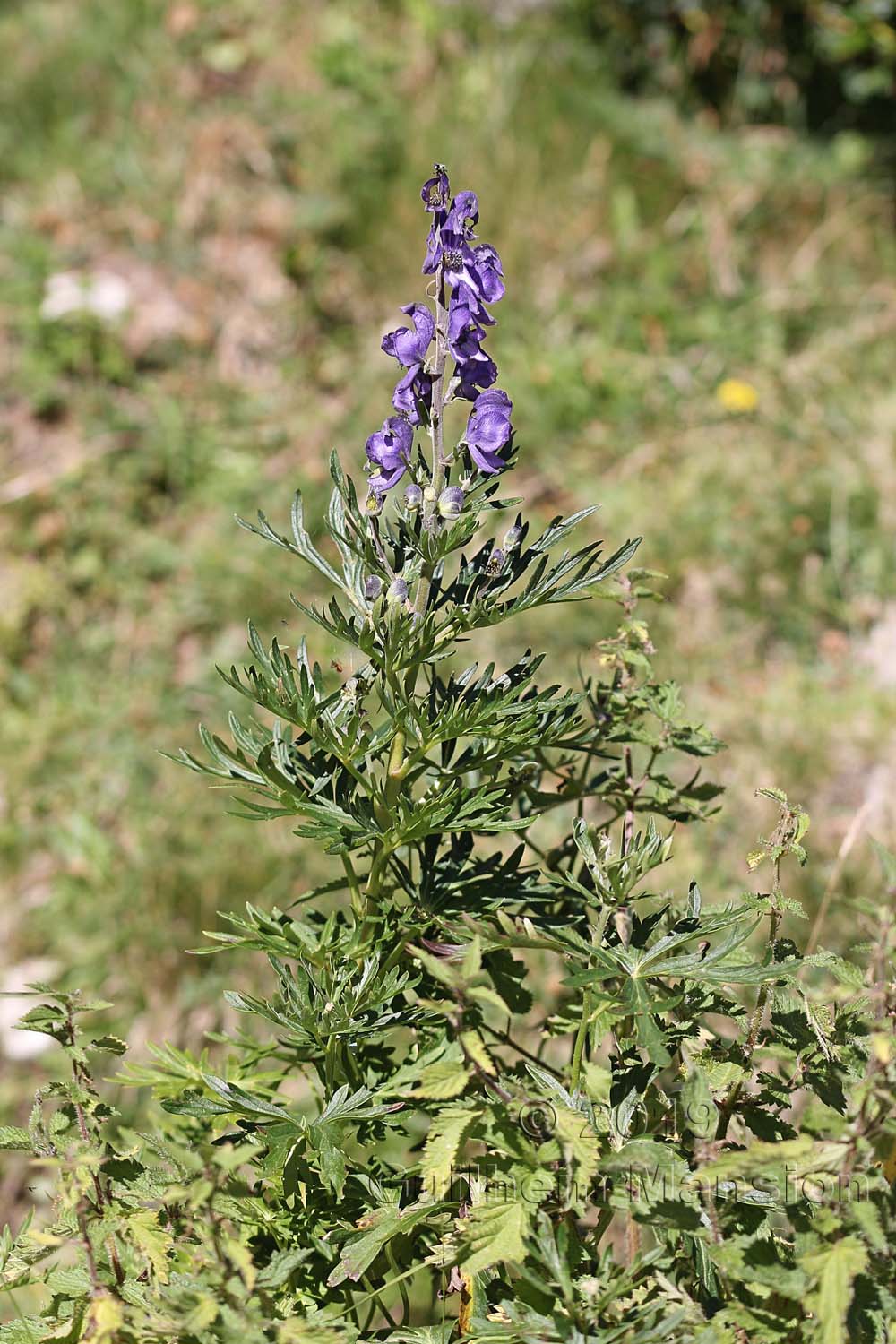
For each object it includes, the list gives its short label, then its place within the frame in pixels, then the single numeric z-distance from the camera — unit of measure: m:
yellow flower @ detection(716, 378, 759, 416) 2.97
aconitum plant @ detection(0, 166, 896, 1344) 1.38
